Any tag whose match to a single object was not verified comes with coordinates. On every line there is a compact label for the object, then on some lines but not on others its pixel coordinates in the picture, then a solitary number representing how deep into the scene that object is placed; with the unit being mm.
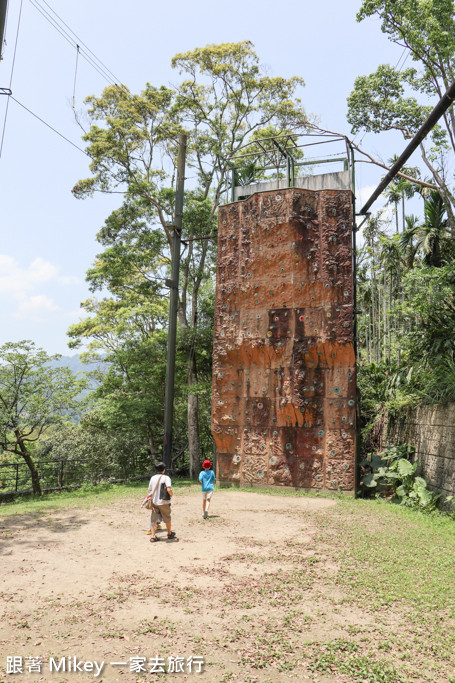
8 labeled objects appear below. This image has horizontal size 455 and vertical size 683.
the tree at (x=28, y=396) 14312
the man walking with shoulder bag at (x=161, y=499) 7590
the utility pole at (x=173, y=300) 13883
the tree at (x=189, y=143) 17891
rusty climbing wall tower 12492
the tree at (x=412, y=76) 11211
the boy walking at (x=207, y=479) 9125
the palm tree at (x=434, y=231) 15703
